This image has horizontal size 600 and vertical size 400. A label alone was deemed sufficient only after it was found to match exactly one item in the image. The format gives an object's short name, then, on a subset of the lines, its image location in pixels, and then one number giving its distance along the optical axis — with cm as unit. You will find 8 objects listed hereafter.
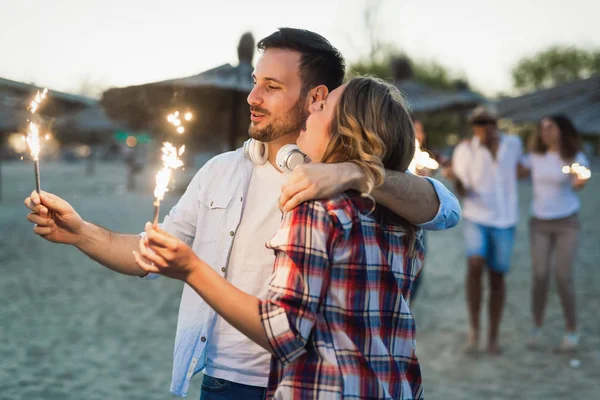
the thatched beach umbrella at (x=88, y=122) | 2110
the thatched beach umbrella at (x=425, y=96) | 1301
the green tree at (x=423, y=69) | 4000
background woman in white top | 625
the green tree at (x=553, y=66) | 6675
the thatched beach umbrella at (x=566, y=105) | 663
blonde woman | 161
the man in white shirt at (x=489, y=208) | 616
